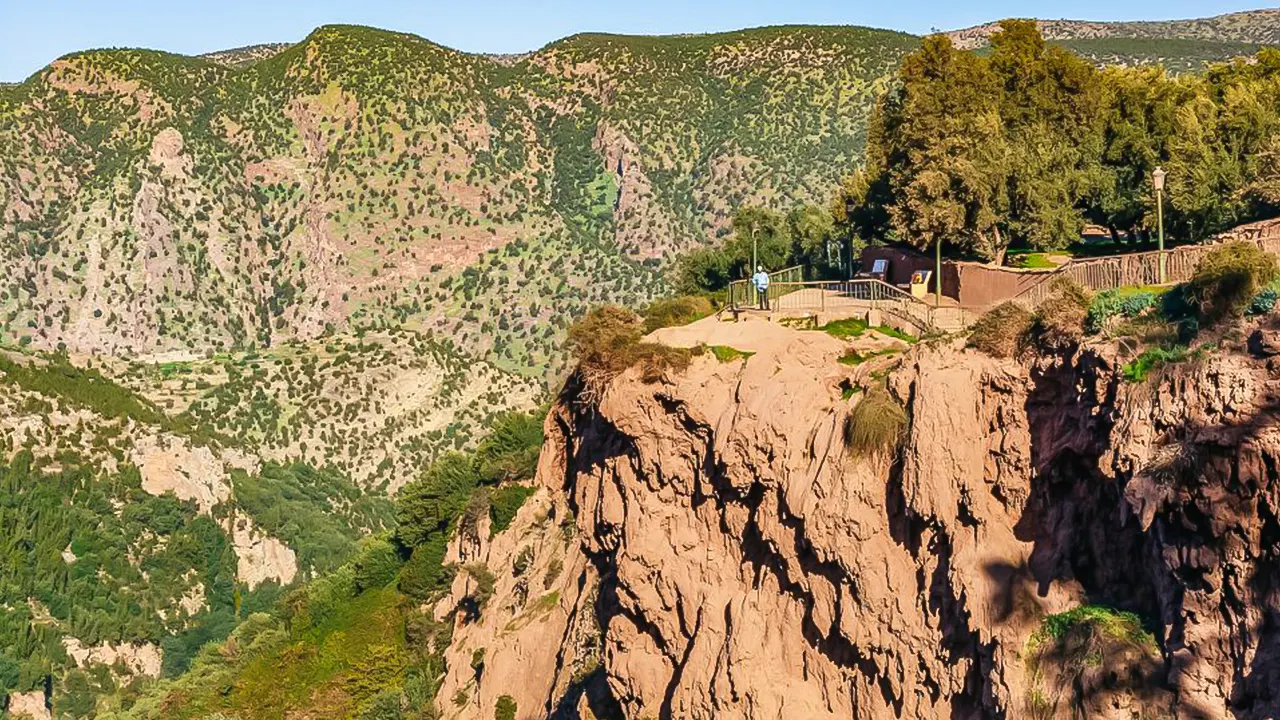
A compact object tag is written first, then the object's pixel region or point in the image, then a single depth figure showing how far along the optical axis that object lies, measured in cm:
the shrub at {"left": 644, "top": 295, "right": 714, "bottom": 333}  4180
